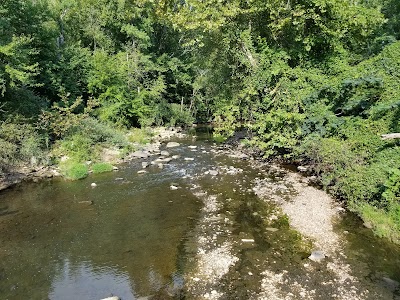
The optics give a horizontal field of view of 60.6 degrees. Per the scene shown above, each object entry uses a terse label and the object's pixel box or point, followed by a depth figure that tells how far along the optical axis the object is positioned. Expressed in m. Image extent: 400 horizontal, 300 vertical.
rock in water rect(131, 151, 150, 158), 22.58
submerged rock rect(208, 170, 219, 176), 18.27
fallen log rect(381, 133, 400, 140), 12.03
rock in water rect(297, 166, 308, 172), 18.17
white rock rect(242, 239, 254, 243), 11.14
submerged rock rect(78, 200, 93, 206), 14.96
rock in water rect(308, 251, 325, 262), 9.88
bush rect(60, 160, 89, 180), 18.53
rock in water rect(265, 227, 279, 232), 11.86
